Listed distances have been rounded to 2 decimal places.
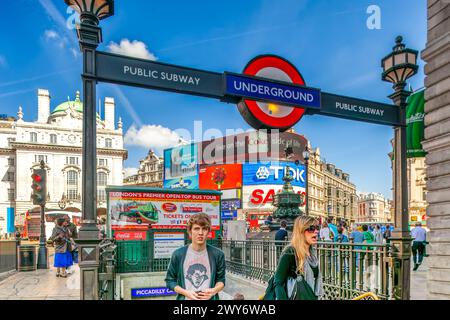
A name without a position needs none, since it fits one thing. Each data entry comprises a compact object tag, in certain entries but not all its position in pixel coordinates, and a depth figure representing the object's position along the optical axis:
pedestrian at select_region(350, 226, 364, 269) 12.99
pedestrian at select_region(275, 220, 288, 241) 10.54
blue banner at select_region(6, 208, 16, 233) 66.48
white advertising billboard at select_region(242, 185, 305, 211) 71.94
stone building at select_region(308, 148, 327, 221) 90.56
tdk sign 72.62
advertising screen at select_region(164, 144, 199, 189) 85.18
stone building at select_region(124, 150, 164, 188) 104.19
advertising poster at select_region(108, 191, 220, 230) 11.38
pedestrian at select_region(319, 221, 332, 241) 14.28
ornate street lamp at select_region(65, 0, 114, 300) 4.31
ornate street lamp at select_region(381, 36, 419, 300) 6.63
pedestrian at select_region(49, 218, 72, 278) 11.94
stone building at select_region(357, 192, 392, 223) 167.88
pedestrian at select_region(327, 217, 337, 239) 13.52
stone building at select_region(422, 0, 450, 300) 8.34
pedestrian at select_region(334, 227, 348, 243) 12.54
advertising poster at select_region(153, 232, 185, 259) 10.88
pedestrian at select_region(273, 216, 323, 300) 3.39
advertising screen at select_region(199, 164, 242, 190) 75.31
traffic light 13.99
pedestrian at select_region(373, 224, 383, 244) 20.33
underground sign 5.38
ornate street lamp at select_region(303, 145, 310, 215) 16.92
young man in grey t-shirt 3.39
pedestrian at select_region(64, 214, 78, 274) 12.68
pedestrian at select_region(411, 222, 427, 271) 14.23
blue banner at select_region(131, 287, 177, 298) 9.86
